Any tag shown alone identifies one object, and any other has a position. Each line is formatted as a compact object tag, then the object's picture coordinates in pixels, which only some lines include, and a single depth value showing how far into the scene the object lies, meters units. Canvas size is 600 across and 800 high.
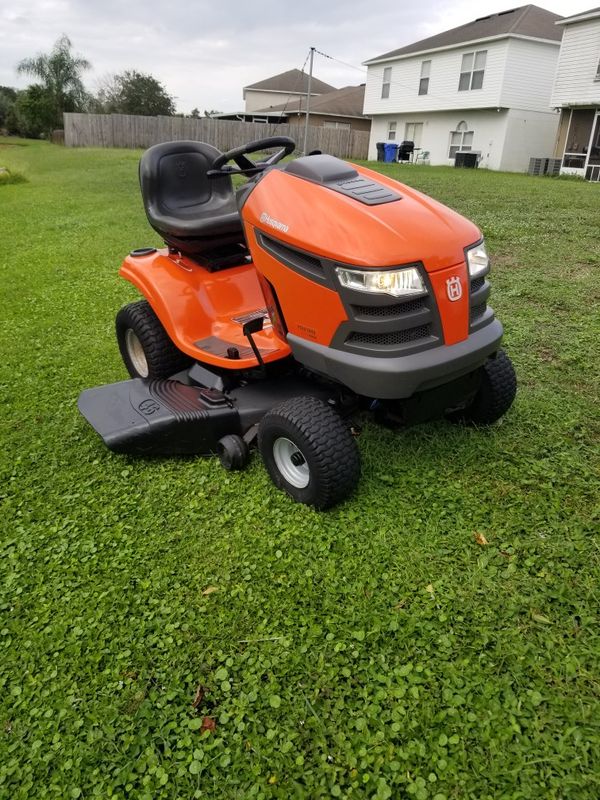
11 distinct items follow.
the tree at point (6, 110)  48.31
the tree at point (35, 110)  45.25
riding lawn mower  2.19
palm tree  45.44
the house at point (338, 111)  35.49
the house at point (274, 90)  47.28
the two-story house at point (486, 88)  22.56
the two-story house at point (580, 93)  19.06
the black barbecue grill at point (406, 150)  24.75
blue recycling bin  26.03
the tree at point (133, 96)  50.53
